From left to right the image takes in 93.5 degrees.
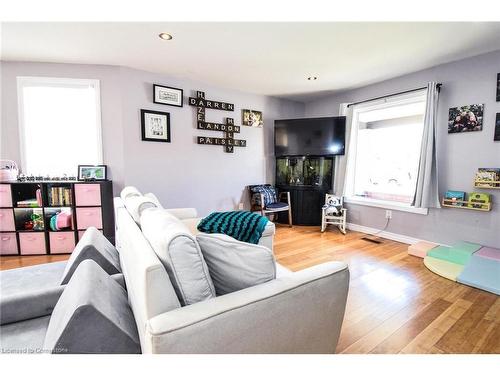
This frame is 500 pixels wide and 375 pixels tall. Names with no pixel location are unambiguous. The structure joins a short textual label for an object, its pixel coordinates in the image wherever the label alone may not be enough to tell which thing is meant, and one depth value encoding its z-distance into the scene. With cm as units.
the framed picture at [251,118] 411
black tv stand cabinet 425
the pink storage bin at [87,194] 280
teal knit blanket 143
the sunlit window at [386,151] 347
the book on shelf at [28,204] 275
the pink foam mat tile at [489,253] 245
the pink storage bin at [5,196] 265
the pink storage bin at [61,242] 282
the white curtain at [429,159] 295
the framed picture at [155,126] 318
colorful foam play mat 214
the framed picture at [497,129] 255
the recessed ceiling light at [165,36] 223
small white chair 384
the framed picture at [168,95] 323
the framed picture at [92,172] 295
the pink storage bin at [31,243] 278
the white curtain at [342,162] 395
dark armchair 393
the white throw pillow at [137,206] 145
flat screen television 400
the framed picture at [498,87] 254
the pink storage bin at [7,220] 271
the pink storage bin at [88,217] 282
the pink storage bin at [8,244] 274
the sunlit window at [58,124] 288
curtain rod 295
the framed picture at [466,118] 269
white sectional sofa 71
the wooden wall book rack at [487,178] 255
